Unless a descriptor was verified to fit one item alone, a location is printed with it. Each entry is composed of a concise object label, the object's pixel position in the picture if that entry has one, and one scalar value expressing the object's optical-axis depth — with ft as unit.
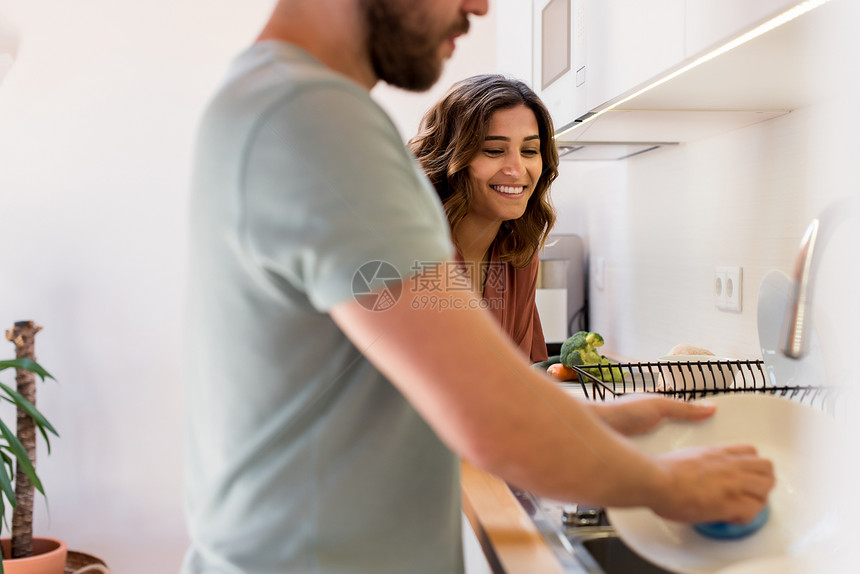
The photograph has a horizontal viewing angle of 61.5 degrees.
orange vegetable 5.26
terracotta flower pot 5.96
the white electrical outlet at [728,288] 4.63
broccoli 5.16
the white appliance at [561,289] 7.28
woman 4.76
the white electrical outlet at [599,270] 7.57
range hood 2.69
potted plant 5.97
